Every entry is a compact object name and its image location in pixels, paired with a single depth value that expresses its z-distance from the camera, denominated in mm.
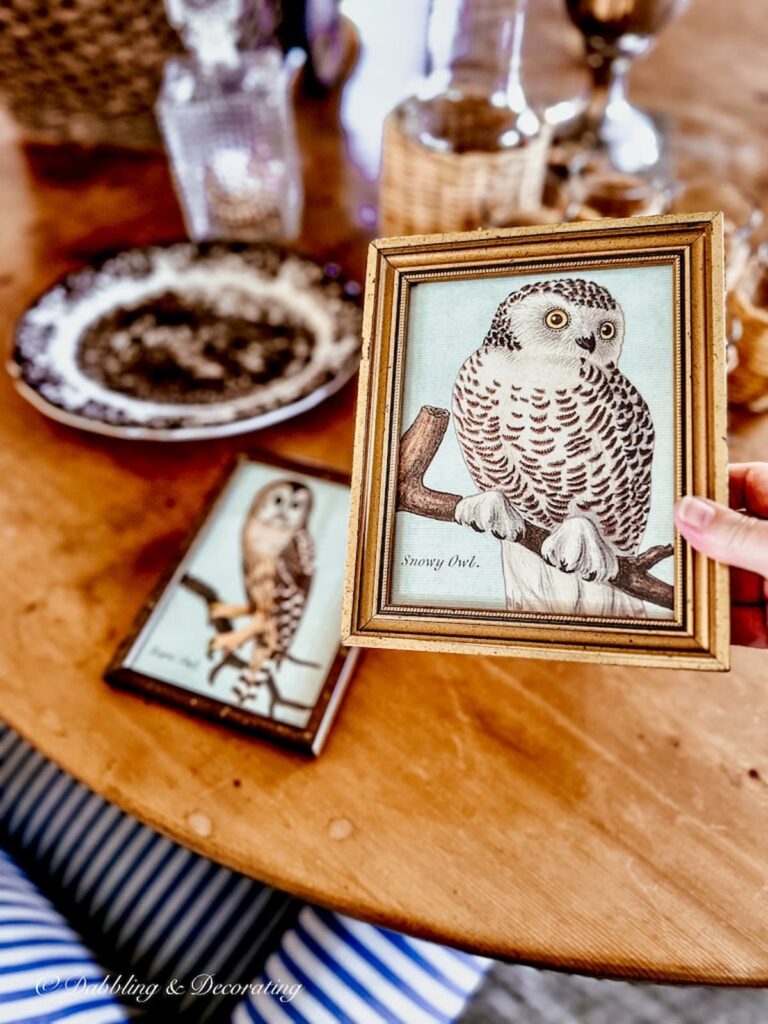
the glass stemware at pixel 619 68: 996
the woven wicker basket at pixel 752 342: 687
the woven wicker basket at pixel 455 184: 783
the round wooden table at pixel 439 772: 502
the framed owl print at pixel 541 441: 466
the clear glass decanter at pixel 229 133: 974
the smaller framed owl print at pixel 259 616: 587
